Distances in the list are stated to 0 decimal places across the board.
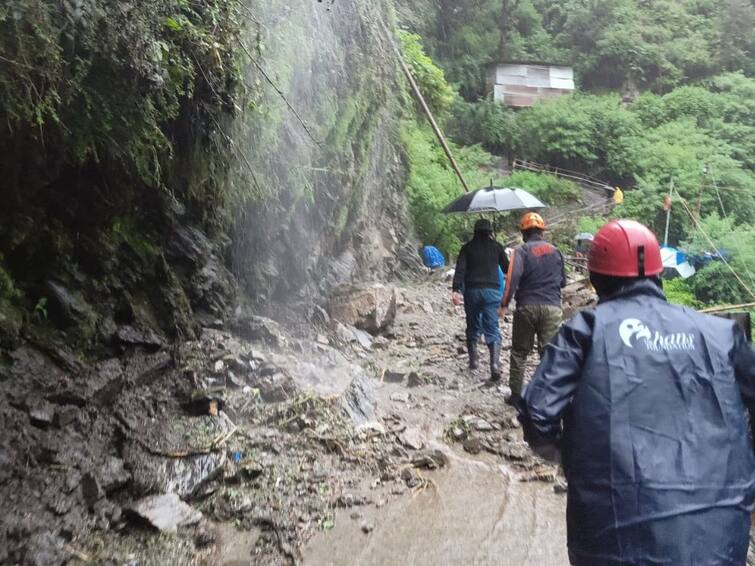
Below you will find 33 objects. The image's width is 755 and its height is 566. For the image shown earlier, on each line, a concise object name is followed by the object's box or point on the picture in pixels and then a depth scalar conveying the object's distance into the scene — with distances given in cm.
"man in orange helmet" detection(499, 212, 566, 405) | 549
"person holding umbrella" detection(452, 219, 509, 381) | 647
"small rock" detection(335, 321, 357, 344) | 757
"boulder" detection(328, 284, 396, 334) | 834
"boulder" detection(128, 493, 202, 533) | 336
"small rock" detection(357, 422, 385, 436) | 477
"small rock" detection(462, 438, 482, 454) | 475
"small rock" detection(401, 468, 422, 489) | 414
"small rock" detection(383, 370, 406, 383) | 665
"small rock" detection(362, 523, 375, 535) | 359
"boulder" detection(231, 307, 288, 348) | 601
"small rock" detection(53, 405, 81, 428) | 366
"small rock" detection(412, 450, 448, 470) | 440
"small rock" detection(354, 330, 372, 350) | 772
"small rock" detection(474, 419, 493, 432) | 514
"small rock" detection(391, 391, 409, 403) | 593
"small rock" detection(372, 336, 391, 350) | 801
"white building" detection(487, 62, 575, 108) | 3762
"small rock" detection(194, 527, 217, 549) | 332
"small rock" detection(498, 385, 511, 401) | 608
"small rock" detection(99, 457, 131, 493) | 354
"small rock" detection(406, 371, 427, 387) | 647
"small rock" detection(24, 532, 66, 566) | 291
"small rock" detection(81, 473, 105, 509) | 339
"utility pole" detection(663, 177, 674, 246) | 2329
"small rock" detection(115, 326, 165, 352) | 459
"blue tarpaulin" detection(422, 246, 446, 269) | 1535
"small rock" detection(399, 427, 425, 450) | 468
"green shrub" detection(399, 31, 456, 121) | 1391
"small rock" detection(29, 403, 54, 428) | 354
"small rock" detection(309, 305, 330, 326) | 788
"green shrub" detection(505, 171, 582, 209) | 2837
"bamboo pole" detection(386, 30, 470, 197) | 914
